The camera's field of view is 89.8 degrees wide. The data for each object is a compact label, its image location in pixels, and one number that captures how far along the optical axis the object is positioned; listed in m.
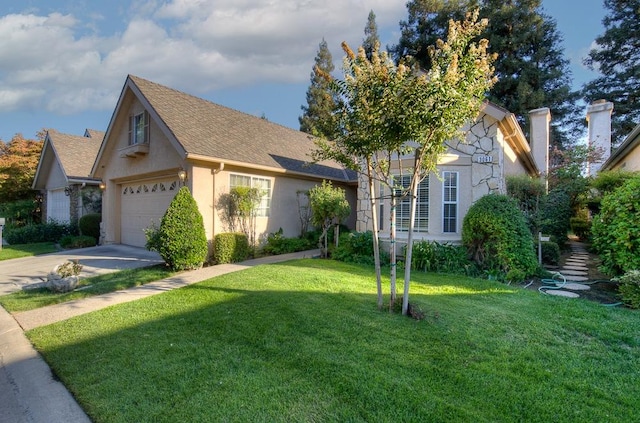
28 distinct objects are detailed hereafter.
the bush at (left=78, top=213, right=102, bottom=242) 14.38
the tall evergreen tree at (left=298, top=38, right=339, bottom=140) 34.22
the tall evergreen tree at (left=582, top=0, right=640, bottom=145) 22.00
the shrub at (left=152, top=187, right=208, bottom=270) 8.09
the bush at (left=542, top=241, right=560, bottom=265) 9.18
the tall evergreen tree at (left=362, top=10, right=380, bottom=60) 31.55
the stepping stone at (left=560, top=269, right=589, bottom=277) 7.95
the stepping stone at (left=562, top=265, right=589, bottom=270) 8.69
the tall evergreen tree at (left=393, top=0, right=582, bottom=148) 21.98
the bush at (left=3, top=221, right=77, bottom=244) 15.42
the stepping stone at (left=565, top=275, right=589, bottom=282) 7.35
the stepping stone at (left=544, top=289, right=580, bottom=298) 6.08
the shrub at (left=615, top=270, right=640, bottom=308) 5.34
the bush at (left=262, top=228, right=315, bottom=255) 11.24
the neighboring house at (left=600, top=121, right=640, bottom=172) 10.18
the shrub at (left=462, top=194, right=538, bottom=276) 7.51
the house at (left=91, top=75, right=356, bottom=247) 9.65
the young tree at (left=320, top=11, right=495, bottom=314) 4.05
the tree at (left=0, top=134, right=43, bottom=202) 18.94
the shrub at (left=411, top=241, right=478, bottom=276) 8.04
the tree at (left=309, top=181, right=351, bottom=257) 9.89
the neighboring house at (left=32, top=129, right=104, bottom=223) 15.70
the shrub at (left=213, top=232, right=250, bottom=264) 9.34
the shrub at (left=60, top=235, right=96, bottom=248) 13.38
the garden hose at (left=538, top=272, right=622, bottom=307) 6.69
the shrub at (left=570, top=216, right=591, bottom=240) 14.60
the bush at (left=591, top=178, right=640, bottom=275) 6.01
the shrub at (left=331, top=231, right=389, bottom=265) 9.32
